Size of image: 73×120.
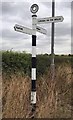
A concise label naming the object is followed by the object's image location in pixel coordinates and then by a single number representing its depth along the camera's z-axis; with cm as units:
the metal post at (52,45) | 764
